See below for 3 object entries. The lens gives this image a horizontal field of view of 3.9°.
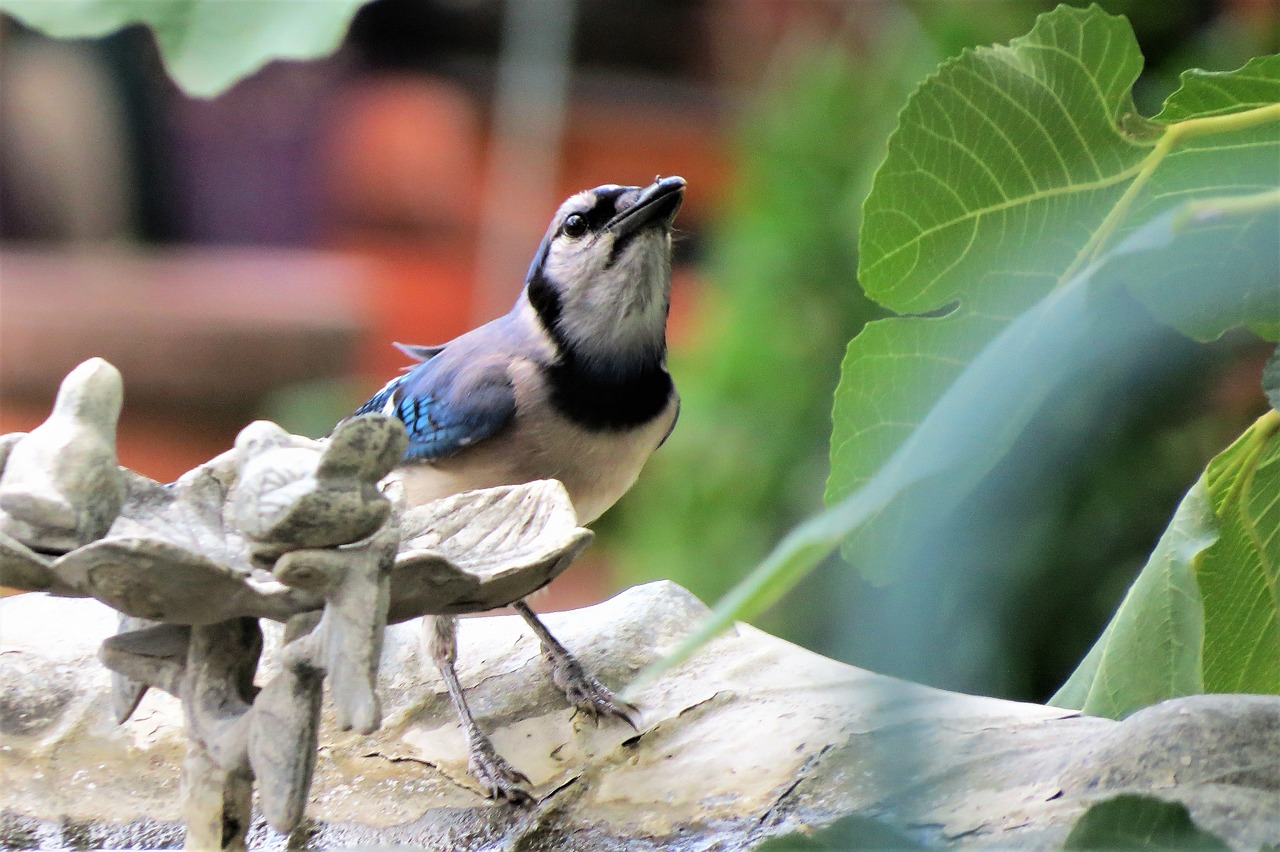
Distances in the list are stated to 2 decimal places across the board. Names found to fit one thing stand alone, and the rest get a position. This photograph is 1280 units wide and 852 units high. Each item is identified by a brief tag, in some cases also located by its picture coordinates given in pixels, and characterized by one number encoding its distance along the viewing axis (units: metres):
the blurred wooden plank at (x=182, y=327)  8.95
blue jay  5.83
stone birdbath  4.89
